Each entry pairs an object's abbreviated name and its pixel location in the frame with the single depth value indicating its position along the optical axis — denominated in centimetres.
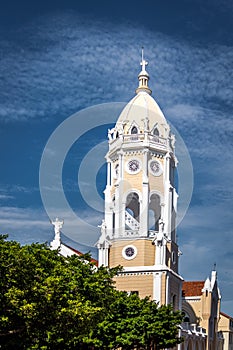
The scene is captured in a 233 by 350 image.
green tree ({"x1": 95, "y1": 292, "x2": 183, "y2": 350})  4069
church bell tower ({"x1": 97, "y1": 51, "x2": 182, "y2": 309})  5447
